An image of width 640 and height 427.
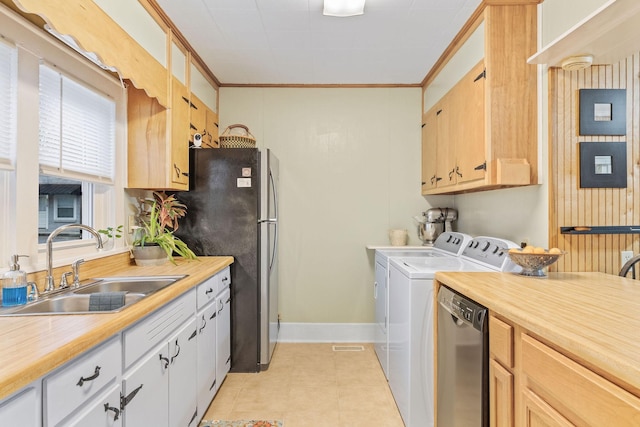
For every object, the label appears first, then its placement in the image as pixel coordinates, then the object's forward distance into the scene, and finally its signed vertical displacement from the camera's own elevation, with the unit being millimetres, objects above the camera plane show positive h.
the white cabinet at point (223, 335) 2527 -898
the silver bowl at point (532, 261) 1719 -224
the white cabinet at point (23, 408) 820 -467
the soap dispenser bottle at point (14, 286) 1388 -287
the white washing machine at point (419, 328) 2064 -671
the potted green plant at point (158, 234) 2416 -149
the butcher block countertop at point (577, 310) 874 -322
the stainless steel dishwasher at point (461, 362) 1474 -677
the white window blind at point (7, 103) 1564 +480
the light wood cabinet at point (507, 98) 2068 +686
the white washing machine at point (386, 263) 2764 -410
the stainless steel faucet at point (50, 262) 1616 -226
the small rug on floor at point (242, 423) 2186 -1284
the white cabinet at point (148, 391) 1347 -726
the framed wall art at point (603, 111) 1889 +545
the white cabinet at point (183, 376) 1737 -842
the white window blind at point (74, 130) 1831 +472
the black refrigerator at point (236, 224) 2865 -87
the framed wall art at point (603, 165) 1888 +263
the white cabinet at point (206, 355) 2150 -898
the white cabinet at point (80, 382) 957 -507
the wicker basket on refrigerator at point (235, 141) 3018 +604
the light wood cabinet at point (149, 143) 2436 +470
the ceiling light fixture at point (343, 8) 2178 +1267
